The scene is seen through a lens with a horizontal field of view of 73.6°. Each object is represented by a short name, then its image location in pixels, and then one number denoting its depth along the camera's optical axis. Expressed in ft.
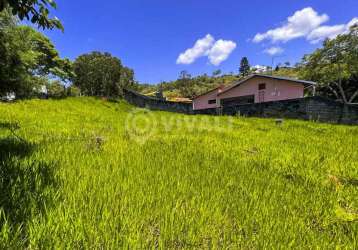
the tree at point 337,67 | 87.80
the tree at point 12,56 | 21.80
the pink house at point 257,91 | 89.35
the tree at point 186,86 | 213.66
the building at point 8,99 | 46.16
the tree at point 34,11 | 8.53
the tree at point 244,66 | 392.96
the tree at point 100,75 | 114.42
